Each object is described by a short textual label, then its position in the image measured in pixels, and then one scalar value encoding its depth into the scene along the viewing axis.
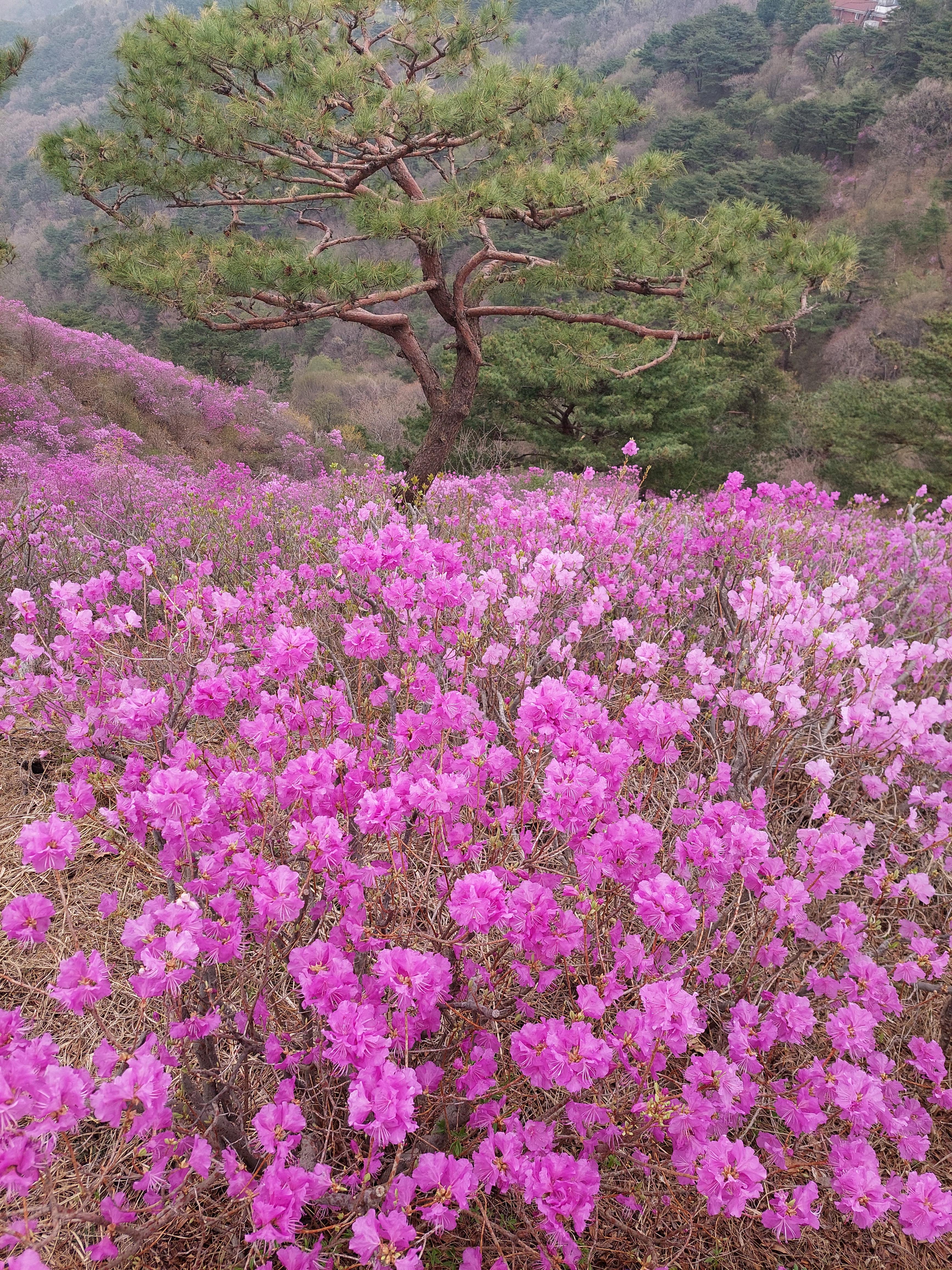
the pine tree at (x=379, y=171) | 5.47
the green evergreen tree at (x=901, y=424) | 13.02
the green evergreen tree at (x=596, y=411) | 11.84
